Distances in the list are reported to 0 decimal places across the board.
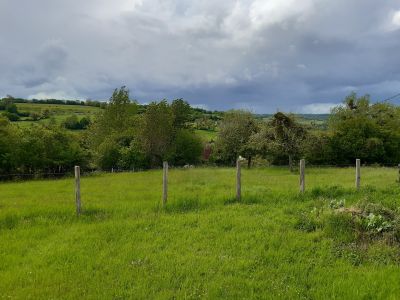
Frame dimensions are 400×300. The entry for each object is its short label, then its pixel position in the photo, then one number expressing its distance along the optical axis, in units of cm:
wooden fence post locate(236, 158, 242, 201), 1564
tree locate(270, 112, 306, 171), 4491
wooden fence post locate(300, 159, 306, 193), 1673
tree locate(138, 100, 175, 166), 6122
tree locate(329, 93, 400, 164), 5769
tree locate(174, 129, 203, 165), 6569
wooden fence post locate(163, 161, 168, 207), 1495
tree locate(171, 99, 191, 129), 7112
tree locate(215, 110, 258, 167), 5712
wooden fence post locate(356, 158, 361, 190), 1829
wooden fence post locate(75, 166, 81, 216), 1351
